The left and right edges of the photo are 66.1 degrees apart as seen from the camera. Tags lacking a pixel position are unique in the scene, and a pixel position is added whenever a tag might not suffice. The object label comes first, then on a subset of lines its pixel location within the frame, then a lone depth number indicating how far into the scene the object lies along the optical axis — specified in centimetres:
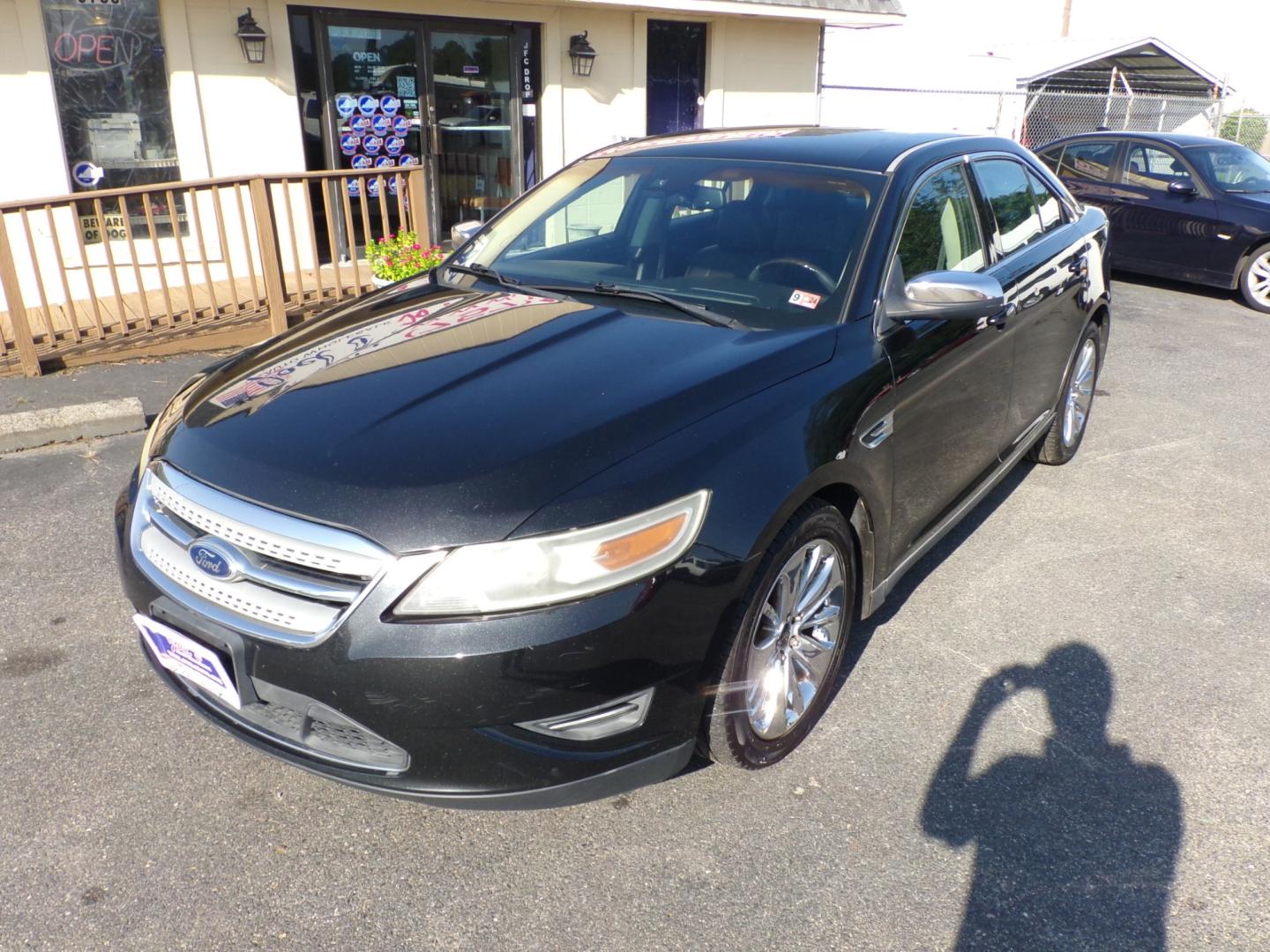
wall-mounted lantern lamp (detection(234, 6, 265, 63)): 803
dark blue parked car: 934
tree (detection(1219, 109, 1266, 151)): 2097
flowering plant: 633
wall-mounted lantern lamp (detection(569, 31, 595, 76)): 972
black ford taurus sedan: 210
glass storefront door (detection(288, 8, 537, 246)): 870
